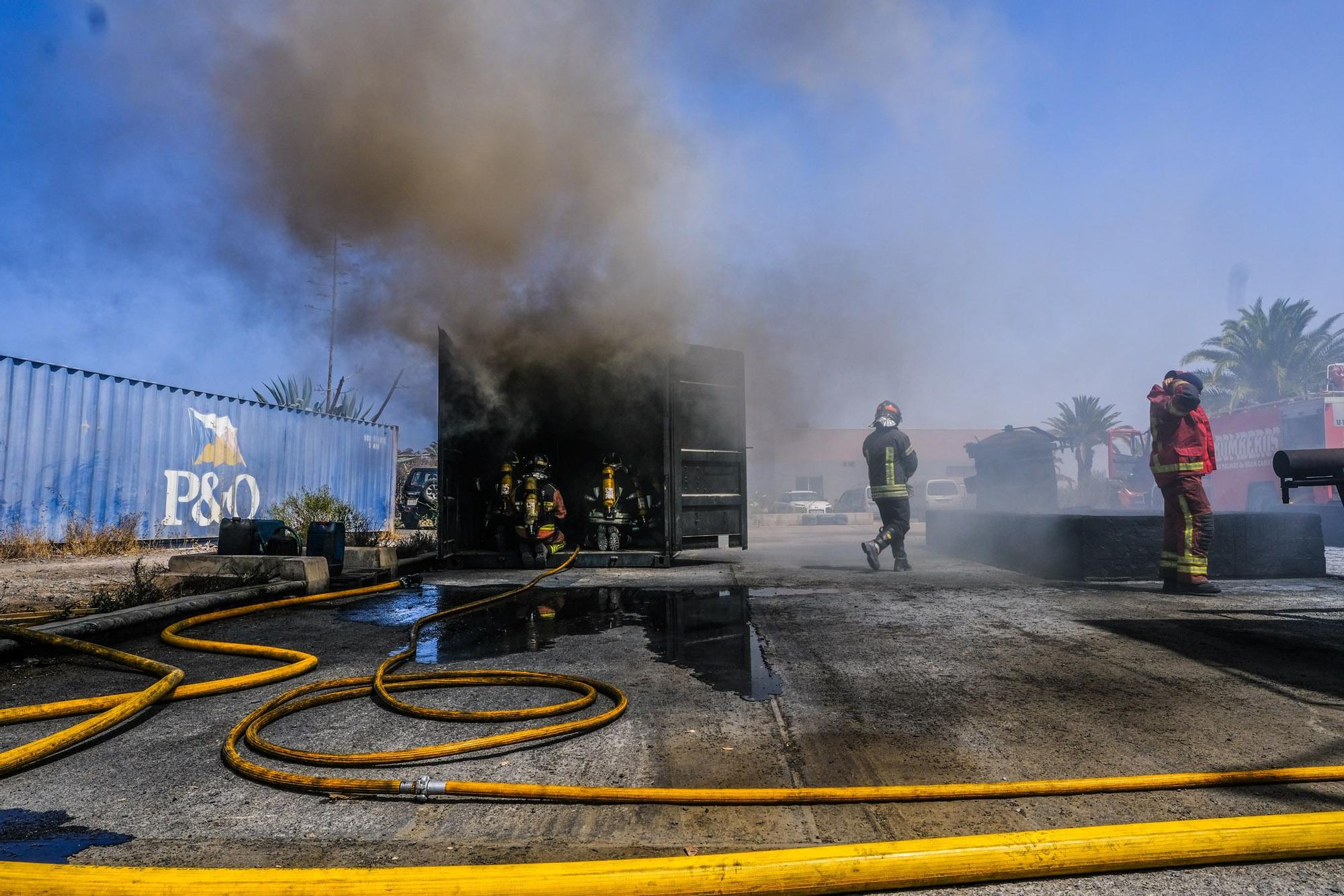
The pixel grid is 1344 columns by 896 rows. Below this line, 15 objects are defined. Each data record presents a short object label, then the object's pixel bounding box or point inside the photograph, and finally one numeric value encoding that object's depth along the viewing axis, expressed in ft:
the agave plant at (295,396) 81.20
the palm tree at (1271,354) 95.04
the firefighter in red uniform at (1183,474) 19.36
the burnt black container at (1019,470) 39.93
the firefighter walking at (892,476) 25.71
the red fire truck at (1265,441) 48.67
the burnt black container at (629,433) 26.04
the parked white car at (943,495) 75.92
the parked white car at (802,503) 96.94
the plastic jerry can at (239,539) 21.22
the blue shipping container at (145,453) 30.81
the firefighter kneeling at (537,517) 27.14
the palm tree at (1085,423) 127.95
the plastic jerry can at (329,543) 22.90
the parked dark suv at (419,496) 52.65
